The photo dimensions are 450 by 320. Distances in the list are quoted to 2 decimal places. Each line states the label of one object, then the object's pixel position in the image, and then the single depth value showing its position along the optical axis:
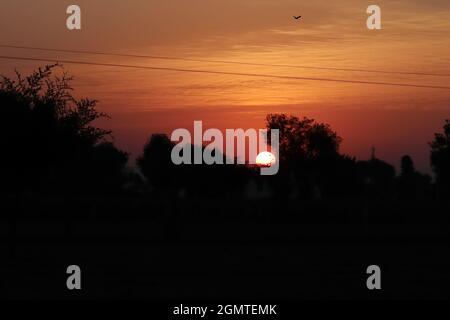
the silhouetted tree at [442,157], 74.19
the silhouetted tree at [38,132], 31.97
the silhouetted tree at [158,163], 67.40
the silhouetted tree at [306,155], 88.69
